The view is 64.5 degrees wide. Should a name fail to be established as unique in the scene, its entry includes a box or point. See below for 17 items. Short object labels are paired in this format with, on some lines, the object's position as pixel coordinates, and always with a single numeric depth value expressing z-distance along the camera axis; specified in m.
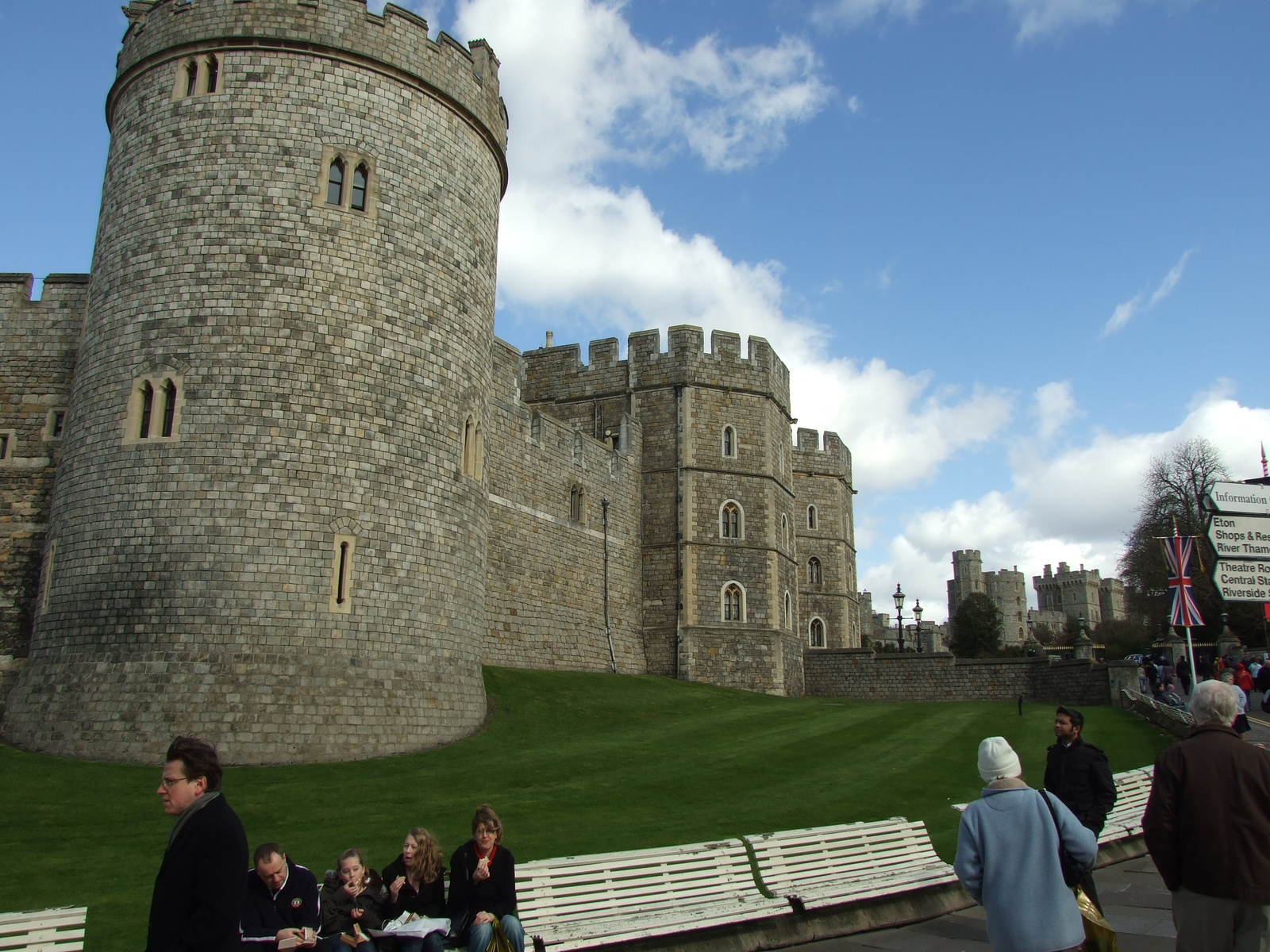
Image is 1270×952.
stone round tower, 14.02
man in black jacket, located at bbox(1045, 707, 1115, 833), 7.06
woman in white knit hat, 4.47
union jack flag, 14.84
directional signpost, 9.81
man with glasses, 3.90
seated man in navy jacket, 5.91
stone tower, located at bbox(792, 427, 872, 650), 41.62
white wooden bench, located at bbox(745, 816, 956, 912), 7.64
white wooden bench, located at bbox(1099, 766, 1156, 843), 9.96
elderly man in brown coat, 4.38
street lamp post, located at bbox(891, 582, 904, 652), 35.15
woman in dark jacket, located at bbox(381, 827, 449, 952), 6.79
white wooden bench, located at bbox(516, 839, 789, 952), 6.73
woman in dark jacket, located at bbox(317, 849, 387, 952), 6.57
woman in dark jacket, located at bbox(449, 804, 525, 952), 6.34
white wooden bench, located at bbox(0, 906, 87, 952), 5.35
